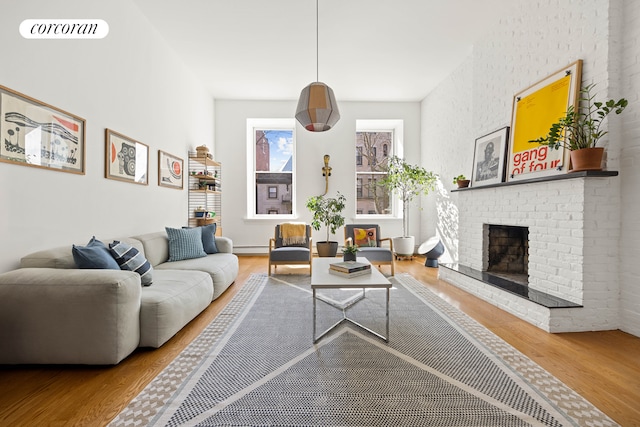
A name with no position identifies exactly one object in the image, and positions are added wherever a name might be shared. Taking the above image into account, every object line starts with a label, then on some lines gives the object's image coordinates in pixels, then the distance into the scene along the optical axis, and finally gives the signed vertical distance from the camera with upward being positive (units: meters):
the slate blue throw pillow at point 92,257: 2.10 -0.36
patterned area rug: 1.43 -1.02
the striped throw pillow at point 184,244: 3.51 -0.44
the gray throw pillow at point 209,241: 3.95 -0.43
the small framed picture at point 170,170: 3.96 +0.58
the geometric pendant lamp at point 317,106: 2.76 +1.01
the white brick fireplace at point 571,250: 2.38 -0.33
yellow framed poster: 2.56 +0.94
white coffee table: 2.21 -0.58
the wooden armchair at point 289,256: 4.30 -0.69
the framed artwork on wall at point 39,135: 1.96 +0.57
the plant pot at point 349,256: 2.83 -0.45
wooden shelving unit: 5.00 +0.39
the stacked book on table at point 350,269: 2.47 -0.51
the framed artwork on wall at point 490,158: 3.40 +0.68
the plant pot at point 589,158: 2.25 +0.43
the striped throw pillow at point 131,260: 2.38 -0.43
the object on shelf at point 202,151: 4.93 +1.02
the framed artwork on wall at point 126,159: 2.94 +0.56
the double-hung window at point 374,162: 6.52 +1.13
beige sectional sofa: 1.78 -0.67
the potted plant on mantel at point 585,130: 2.26 +0.70
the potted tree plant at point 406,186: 5.40 +0.51
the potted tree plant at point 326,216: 5.16 -0.11
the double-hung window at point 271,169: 6.43 +0.93
